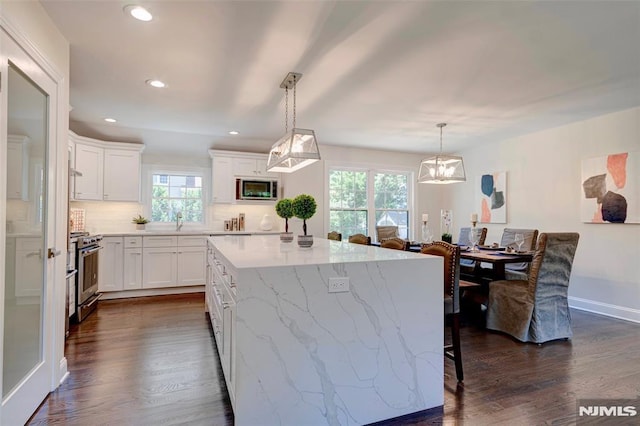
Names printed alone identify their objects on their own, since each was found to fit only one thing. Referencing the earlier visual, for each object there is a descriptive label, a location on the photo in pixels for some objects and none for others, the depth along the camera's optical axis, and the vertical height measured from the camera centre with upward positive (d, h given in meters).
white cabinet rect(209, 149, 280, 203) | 5.45 +0.74
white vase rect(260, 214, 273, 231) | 5.66 -0.19
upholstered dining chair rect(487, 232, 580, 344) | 3.08 -0.81
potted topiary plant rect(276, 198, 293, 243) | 2.99 +0.04
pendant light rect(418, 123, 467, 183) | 4.38 +0.61
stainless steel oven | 3.61 -0.75
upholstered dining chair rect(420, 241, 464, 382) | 2.37 -0.58
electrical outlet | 1.77 -0.39
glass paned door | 1.71 -0.16
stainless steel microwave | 5.52 +0.41
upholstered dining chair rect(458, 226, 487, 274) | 4.43 -0.41
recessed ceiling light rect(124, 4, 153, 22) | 2.06 +1.29
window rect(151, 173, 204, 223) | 5.48 +0.26
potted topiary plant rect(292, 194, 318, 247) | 2.84 +0.07
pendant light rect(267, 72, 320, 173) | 2.86 +0.62
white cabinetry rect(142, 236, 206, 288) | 4.85 -0.74
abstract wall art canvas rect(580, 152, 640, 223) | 3.81 +0.34
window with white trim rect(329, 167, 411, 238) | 6.15 +0.28
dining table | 3.28 -0.43
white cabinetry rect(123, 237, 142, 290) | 4.72 -0.75
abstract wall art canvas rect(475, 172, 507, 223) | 5.44 +0.32
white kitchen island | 1.63 -0.68
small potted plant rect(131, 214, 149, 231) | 5.14 -0.16
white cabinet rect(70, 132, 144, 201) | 4.57 +0.62
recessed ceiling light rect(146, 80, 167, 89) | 3.18 +1.28
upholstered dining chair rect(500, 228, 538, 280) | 4.06 -0.39
